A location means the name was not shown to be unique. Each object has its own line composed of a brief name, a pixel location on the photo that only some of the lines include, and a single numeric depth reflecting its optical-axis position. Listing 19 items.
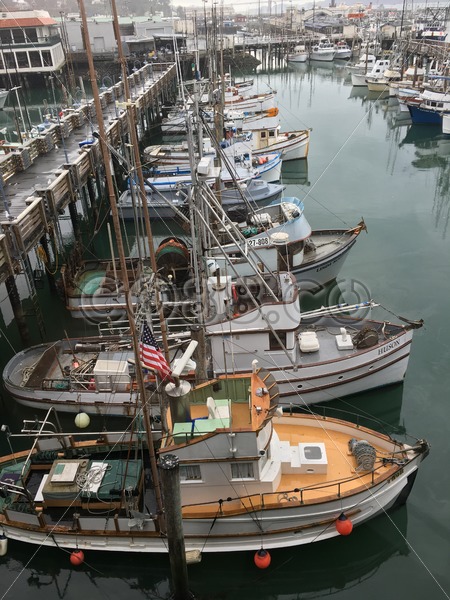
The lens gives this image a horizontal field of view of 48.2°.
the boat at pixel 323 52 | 100.75
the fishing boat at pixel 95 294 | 21.81
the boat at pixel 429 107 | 52.69
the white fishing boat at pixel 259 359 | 16.33
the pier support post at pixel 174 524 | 9.20
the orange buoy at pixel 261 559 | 12.12
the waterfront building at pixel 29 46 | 72.50
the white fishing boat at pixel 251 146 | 36.44
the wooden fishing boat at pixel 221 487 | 11.86
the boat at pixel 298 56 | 102.12
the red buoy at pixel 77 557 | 12.34
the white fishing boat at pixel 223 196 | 31.19
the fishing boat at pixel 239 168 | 32.91
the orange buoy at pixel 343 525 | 11.91
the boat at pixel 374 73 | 74.69
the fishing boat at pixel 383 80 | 70.25
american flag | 11.43
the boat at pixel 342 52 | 103.75
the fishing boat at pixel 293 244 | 22.34
